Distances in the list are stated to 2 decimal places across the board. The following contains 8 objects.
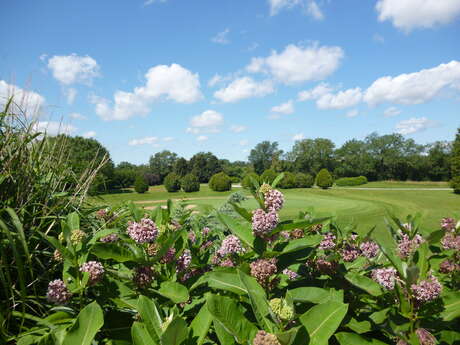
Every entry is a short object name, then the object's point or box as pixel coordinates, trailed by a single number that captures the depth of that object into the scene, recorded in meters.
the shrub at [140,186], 40.62
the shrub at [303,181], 49.29
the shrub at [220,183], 41.09
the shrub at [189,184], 42.22
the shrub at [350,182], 54.00
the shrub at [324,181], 45.34
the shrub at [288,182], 45.88
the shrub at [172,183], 44.12
